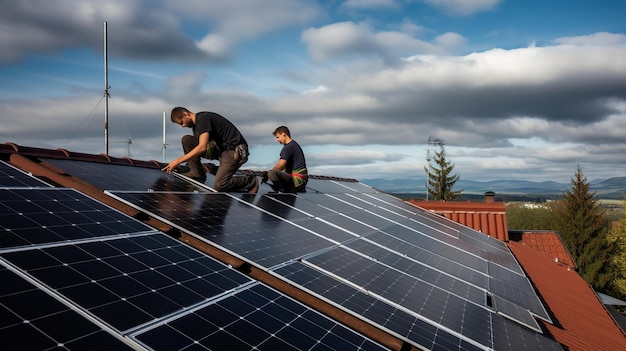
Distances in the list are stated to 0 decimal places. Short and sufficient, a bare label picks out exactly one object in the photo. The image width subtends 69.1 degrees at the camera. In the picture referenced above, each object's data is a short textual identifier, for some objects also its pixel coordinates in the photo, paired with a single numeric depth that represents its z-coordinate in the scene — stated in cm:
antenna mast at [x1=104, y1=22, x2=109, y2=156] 1608
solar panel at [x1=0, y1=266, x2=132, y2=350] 271
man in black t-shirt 985
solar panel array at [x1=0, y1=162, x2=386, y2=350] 305
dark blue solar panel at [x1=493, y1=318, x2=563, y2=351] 568
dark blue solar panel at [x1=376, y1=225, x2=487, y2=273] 1030
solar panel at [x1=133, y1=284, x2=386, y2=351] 344
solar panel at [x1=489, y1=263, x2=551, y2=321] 845
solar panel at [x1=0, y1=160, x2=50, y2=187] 564
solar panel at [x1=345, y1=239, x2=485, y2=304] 739
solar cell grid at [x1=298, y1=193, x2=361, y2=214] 1204
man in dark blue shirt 1256
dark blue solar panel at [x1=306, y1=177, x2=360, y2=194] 1558
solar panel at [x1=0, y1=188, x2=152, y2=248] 424
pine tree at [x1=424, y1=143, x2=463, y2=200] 7885
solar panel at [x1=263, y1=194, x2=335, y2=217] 1041
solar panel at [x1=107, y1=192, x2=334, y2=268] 605
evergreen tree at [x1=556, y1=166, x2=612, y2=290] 5641
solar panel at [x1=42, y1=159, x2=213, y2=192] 751
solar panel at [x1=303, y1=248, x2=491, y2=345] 581
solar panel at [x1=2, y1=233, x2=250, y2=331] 349
